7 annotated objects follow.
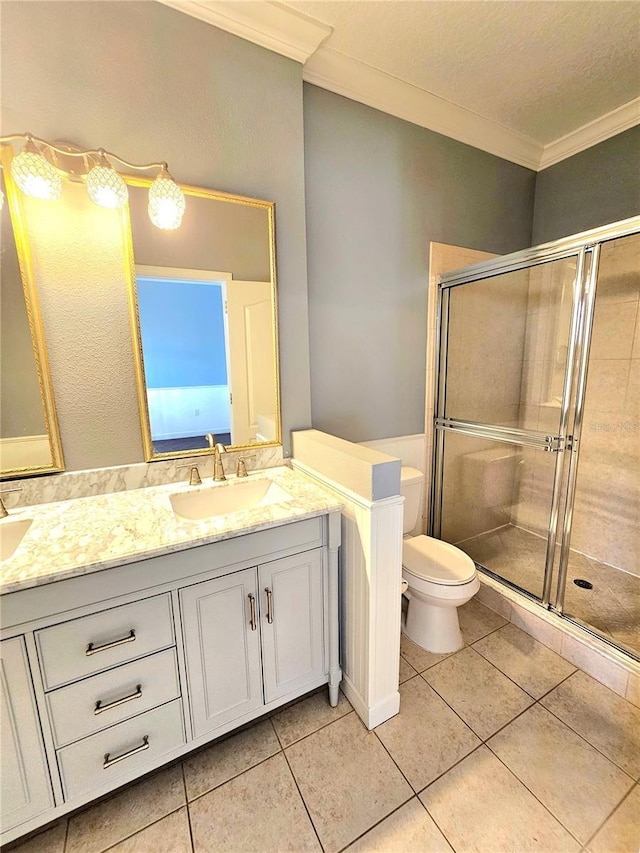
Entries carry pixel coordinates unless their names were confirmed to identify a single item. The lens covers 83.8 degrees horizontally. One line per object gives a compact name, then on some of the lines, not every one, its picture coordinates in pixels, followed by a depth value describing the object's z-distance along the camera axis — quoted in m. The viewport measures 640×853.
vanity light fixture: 1.06
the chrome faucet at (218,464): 1.48
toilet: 1.58
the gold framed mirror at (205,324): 1.35
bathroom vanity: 0.90
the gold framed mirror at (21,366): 1.14
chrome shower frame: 1.53
